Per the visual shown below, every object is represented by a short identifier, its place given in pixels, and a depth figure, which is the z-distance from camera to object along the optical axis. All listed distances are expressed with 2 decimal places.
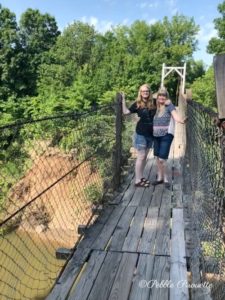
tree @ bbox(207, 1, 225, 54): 16.35
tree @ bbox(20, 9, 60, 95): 14.28
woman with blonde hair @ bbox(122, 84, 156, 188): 2.70
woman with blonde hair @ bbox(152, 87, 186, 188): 2.63
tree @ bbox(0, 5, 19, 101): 13.87
